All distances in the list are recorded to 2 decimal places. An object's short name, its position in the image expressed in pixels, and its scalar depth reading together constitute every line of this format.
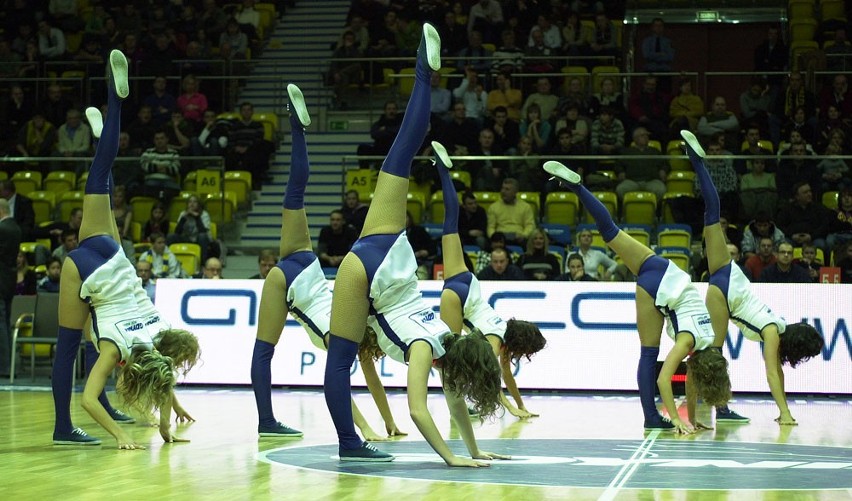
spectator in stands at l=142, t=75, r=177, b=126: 18.14
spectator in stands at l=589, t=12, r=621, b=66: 18.31
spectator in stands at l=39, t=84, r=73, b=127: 18.59
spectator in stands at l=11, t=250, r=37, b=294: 14.70
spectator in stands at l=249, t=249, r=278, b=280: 13.55
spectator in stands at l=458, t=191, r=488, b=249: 14.74
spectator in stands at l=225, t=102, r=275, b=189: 17.34
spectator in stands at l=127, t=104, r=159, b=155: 17.58
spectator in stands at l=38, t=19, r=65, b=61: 20.03
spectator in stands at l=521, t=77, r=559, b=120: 16.97
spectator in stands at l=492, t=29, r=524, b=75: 17.73
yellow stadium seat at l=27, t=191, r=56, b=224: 16.20
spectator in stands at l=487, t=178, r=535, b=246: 14.72
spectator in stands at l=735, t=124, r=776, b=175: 15.41
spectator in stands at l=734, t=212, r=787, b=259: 13.89
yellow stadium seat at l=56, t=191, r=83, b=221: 15.95
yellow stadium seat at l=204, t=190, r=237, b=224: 16.12
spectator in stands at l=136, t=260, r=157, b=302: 13.53
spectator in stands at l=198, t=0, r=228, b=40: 20.27
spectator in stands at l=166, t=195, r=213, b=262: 15.22
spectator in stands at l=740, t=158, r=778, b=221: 14.13
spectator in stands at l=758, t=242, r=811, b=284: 13.04
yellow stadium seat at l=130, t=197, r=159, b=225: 16.00
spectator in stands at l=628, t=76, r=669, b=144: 16.78
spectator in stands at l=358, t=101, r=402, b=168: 16.44
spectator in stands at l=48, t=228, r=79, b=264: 14.66
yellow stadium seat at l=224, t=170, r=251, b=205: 16.88
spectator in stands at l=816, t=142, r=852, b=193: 14.21
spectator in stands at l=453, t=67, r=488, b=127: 17.12
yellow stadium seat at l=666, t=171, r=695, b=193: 14.51
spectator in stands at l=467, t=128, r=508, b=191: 15.34
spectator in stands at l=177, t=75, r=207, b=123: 18.22
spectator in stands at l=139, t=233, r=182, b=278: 14.20
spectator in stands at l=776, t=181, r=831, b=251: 14.07
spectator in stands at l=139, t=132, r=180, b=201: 15.85
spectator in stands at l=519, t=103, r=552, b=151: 16.17
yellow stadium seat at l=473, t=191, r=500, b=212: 15.32
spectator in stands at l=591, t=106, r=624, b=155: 15.91
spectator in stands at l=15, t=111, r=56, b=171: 18.09
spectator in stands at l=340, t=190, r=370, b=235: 14.91
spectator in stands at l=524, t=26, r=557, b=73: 17.83
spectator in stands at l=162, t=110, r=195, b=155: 17.48
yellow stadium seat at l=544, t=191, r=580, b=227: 15.08
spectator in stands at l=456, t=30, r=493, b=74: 18.36
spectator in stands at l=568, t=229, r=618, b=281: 13.66
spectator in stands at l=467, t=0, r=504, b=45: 18.92
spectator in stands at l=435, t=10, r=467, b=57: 18.95
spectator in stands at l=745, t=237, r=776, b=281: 13.53
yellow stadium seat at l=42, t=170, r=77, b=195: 16.34
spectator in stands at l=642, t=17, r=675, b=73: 18.33
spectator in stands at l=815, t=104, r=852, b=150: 15.59
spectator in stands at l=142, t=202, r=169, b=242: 15.37
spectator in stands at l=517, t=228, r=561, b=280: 13.70
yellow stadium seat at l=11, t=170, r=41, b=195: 16.62
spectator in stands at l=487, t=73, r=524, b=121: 17.20
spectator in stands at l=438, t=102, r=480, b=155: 16.30
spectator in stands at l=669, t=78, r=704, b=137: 16.70
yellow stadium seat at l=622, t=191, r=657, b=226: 14.52
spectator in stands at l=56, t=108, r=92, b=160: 17.81
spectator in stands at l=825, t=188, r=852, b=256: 13.88
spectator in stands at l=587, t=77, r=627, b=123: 16.70
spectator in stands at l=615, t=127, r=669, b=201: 14.70
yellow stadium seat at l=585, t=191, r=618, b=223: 14.55
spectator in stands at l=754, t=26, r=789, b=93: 17.80
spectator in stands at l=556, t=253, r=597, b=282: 13.18
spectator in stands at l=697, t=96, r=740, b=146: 16.10
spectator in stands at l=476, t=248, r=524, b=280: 13.31
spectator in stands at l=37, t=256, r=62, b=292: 14.30
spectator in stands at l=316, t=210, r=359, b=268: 14.55
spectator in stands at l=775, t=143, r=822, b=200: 14.17
